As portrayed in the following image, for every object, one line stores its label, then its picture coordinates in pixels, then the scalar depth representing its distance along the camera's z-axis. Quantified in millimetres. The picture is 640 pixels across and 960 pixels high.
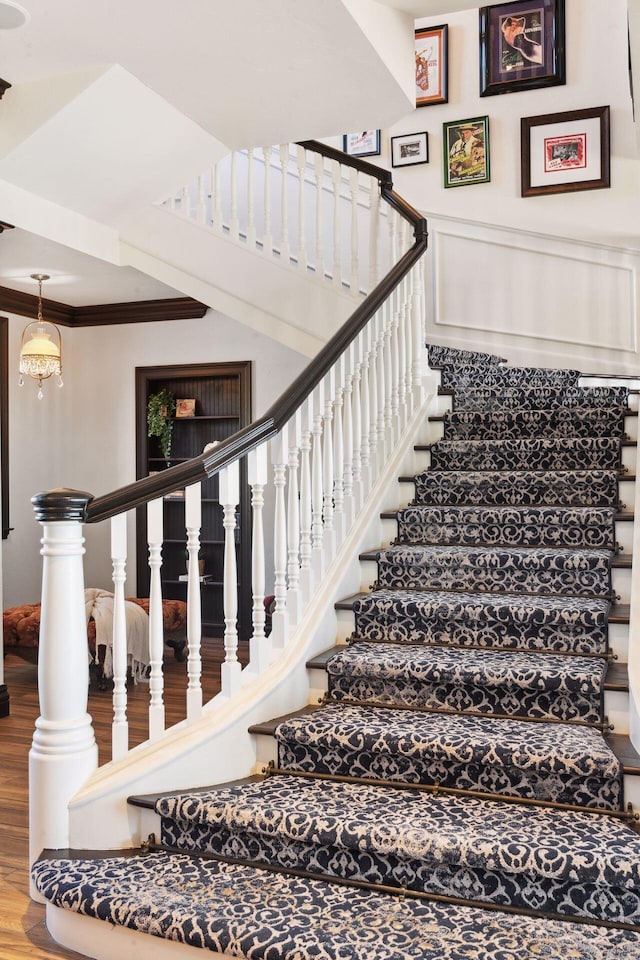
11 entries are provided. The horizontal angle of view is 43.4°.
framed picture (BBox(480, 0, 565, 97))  5691
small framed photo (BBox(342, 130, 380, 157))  6328
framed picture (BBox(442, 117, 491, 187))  5961
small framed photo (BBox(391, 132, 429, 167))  6152
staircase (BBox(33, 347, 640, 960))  2008
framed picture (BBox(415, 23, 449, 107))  6055
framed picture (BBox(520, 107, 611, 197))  5621
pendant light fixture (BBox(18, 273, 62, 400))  5832
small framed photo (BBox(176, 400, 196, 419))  6969
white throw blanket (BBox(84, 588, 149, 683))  4926
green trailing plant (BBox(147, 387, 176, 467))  6953
